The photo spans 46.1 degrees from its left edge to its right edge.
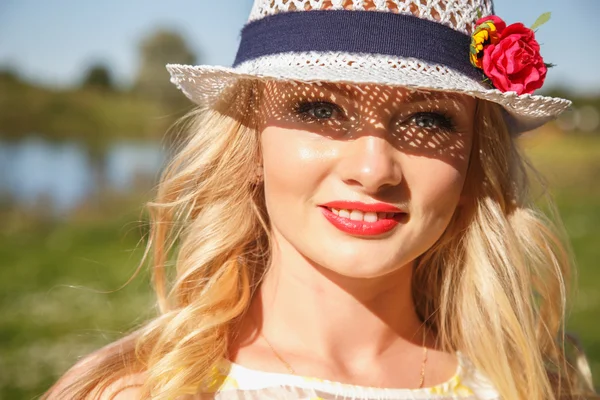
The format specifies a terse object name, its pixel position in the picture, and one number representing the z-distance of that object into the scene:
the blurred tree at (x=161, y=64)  15.83
